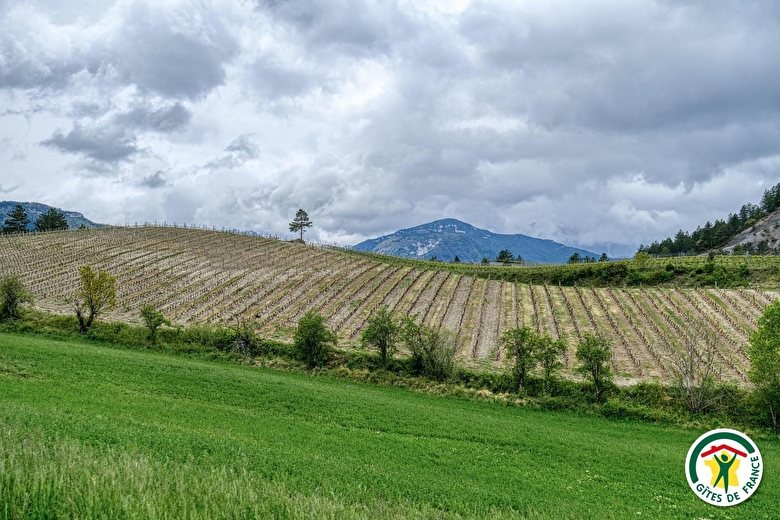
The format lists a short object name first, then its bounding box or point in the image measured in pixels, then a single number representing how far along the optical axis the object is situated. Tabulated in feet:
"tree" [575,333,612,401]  121.60
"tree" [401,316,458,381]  138.21
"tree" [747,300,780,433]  110.42
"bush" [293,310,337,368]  144.05
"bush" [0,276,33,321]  160.35
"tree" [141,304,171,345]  152.21
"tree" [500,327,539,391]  130.21
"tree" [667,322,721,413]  117.19
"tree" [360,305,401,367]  142.51
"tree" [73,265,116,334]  155.84
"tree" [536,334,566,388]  128.67
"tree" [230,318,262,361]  152.47
